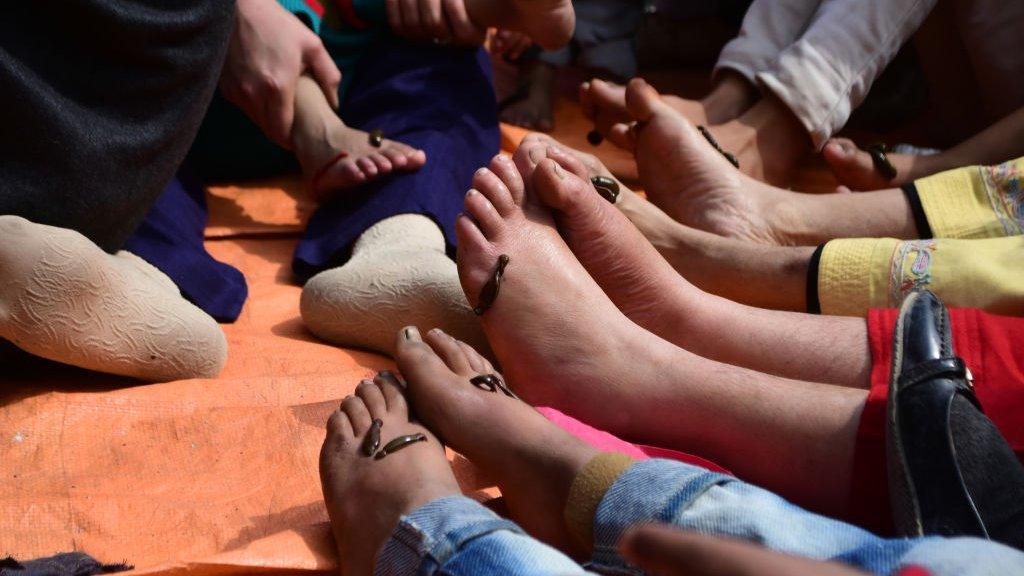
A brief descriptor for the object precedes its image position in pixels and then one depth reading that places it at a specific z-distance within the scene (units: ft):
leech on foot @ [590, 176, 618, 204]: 4.81
